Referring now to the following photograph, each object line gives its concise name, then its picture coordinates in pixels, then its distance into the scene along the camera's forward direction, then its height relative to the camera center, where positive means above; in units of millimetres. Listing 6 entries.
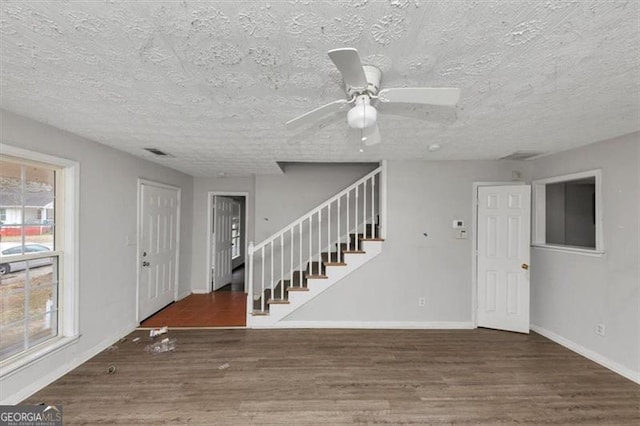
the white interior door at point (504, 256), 3412 -538
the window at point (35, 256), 2082 -388
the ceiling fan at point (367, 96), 1207 +586
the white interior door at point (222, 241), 5227 -597
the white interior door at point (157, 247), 3650 -534
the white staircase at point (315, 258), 3580 -683
